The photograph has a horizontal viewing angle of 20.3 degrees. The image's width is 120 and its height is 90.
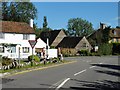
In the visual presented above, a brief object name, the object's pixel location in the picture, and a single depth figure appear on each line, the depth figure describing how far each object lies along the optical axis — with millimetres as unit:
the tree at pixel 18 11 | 87938
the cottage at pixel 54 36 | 105512
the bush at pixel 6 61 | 28691
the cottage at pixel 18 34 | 62906
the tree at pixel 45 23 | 160425
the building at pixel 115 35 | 114750
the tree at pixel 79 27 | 149875
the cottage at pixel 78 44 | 95312
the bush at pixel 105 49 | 82150
